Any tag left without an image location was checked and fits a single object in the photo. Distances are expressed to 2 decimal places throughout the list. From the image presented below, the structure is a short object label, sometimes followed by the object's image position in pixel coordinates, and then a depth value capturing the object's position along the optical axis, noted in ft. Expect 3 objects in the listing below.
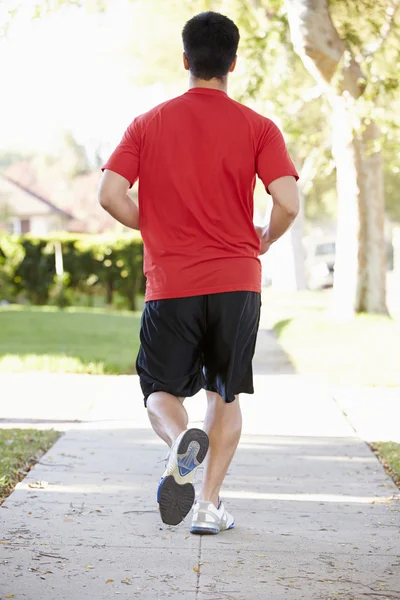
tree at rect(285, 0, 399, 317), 42.42
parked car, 123.29
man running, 13.06
